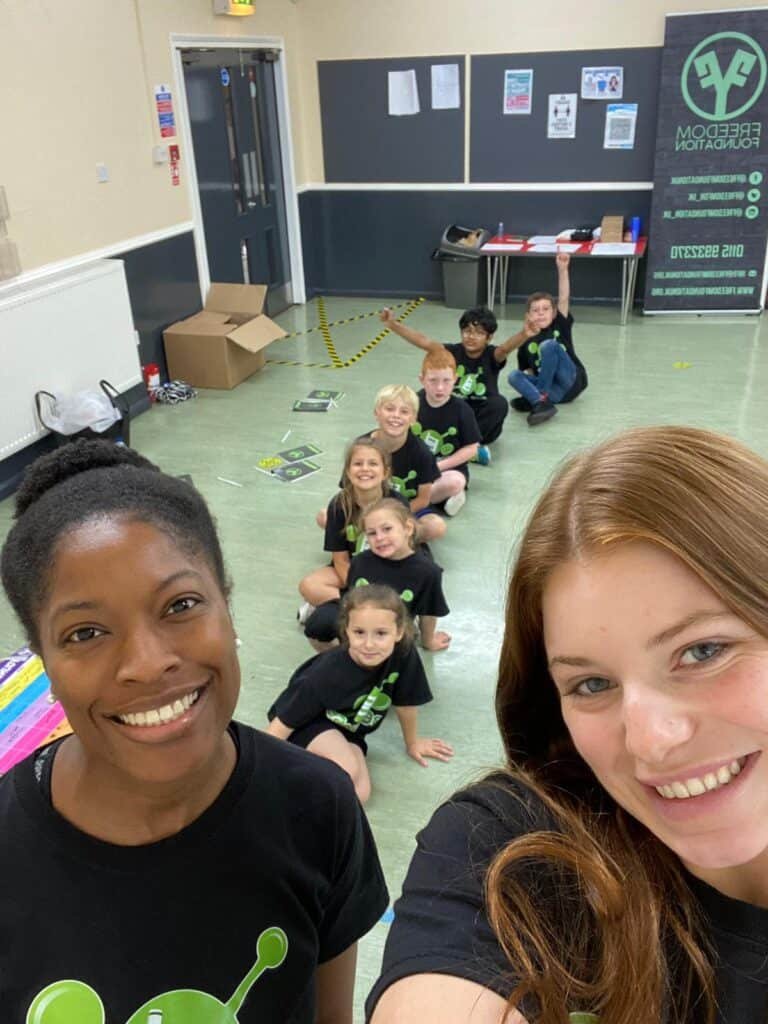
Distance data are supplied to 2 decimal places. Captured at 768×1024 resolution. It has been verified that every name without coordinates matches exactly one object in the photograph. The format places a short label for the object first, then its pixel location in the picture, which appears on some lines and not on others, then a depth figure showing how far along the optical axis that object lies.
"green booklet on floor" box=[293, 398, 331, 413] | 5.46
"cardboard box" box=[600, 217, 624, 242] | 7.14
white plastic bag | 4.52
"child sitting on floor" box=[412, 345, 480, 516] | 4.07
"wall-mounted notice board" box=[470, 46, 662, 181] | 6.91
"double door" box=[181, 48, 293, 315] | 6.27
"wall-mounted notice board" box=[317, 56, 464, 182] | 7.43
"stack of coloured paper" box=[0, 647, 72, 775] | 2.31
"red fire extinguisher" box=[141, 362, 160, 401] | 5.71
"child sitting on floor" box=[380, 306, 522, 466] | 4.73
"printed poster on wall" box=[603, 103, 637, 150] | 7.00
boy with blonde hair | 3.46
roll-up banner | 6.55
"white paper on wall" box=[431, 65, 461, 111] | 7.25
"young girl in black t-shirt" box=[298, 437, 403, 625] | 3.07
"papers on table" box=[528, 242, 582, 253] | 6.98
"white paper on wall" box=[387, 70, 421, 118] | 7.36
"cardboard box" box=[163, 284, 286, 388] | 5.82
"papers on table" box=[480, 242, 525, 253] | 7.16
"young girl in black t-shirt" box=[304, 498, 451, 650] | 2.81
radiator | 4.28
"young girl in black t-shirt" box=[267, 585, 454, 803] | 2.33
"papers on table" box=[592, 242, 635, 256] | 6.79
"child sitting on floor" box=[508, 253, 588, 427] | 5.20
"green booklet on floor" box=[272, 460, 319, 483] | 4.52
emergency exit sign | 6.00
